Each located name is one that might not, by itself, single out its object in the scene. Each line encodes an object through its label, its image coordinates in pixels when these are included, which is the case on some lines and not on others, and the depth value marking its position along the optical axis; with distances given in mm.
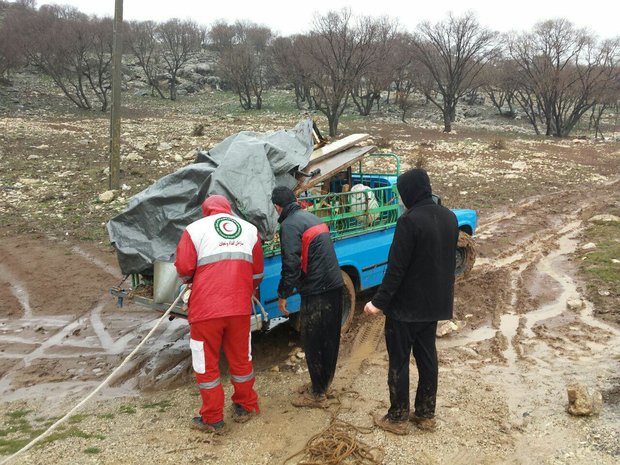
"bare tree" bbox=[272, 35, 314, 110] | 33219
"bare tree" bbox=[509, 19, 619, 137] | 32656
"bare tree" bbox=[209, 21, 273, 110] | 38906
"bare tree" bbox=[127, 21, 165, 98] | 45153
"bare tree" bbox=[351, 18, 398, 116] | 30475
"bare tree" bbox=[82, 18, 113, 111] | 34062
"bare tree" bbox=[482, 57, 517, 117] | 39931
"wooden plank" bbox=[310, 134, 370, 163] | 6330
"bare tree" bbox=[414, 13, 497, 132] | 32031
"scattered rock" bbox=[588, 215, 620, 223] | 11086
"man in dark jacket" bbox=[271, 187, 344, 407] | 4289
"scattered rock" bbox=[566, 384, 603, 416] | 3953
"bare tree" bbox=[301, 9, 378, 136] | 26422
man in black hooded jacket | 3662
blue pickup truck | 5082
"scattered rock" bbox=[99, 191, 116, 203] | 11617
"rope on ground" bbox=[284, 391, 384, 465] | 3533
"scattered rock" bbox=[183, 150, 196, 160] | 16325
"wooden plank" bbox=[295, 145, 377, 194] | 5688
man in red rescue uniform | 3885
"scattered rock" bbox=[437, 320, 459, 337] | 5910
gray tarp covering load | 4820
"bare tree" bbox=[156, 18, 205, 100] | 48156
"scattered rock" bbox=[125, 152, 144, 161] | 15812
